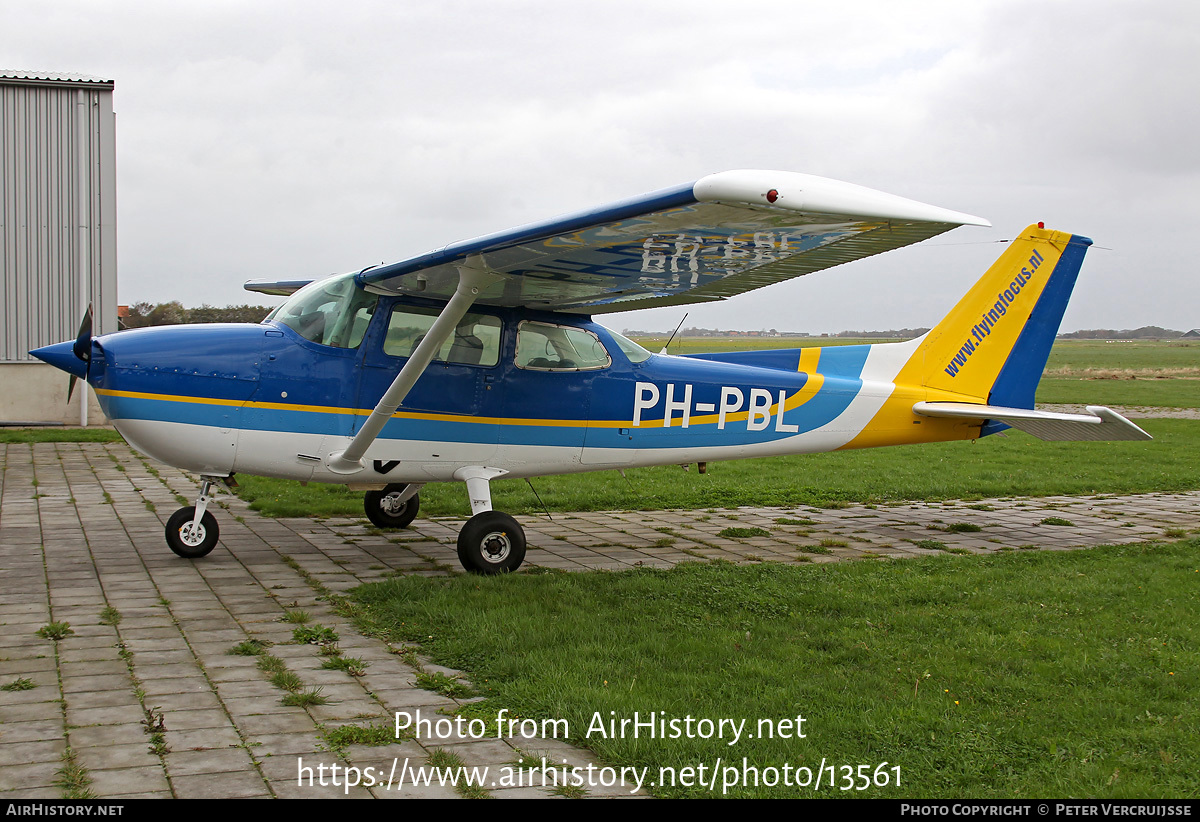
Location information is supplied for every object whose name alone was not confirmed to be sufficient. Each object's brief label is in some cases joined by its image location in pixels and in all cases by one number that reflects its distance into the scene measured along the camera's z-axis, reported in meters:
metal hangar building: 17.39
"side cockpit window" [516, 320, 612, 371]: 7.97
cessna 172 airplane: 6.20
